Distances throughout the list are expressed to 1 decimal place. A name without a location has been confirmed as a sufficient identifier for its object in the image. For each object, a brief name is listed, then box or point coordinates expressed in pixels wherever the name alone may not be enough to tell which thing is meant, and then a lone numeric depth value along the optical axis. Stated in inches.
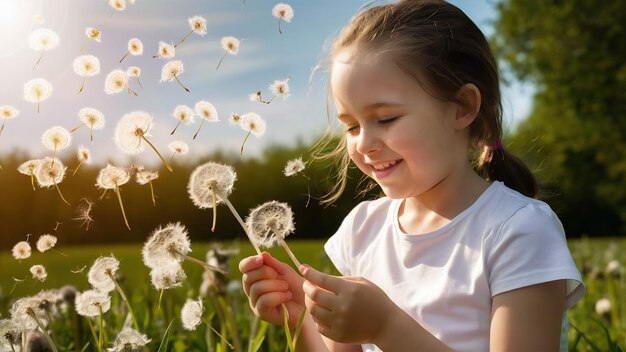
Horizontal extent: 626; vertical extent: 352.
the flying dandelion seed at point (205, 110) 63.2
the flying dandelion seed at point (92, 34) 66.7
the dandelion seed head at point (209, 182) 59.1
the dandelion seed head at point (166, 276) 60.4
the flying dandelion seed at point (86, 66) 67.7
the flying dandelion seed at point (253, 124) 62.9
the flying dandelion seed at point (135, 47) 65.9
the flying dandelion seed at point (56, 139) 65.9
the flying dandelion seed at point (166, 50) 64.0
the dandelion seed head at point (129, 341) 62.0
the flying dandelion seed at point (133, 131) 61.4
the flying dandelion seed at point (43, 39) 68.0
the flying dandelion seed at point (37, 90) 66.3
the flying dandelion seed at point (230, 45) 64.2
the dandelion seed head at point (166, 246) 58.6
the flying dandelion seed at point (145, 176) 62.5
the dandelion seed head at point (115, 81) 65.7
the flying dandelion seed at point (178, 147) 62.8
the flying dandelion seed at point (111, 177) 62.8
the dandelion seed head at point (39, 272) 63.0
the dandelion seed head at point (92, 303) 67.1
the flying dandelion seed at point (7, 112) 64.8
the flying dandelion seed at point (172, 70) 64.2
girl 58.1
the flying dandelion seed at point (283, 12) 64.8
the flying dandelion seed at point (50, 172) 65.6
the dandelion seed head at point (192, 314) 60.9
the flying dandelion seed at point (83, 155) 64.1
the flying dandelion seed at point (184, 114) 63.3
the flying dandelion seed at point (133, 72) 66.3
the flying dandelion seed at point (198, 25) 65.1
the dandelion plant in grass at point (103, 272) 64.3
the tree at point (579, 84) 570.3
